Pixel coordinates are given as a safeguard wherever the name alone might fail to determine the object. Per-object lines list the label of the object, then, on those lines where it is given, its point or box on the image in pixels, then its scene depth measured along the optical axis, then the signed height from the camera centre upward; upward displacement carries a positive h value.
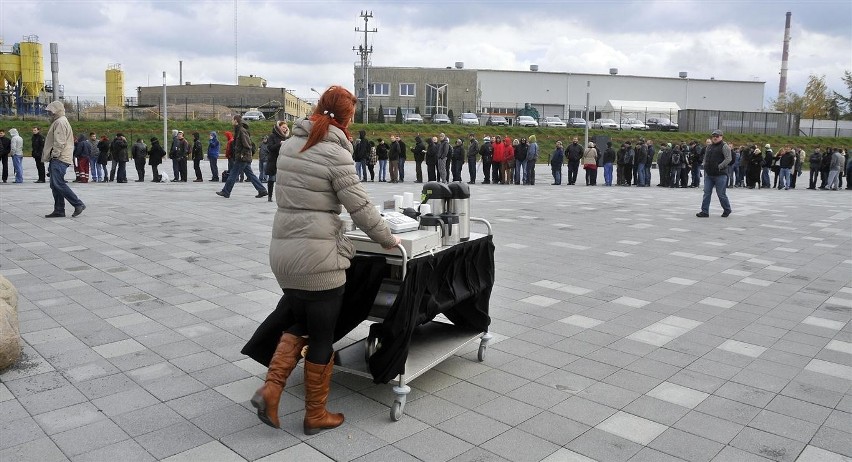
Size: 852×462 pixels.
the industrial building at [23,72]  49.75 +4.96
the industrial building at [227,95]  74.25 +5.44
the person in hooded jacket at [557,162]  23.83 -0.40
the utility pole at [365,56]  58.12 +7.91
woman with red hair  3.59 -0.48
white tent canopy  59.16 +3.96
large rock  4.45 -1.28
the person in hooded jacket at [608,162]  24.11 -0.36
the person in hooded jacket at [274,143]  13.28 +0.04
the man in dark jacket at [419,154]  23.54 -0.21
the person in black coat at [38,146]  19.94 -0.17
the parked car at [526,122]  53.72 +2.23
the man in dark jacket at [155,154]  20.36 -0.35
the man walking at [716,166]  13.38 -0.24
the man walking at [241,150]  14.51 -0.12
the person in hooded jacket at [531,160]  22.87 -0.33
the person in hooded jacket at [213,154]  21.31 -0.32
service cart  3.92 -1.00
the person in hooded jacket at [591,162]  23.83 -0.39
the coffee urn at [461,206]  4.60 -0.38
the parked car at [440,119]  54.02 +2.31
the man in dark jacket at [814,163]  25.45 -0.27
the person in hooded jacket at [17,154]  19.36 -0.40
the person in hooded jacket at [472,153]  23.19 -0.14
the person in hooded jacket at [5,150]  19.14 -0.30
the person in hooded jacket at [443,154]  22.20 -0.18
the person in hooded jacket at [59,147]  10.20 -0.10
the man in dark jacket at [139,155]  21.14 -0.40
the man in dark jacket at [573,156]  23.52 -0.17
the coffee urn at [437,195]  4.56 -0.31
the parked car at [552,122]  53.94 +2.27
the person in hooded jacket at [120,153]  19.91 -0.33
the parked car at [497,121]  54.17 +2.29
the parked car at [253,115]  50.63 +2.20
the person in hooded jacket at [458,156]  22.62 -0.24
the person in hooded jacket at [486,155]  23.00 -0.21
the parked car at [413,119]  53.48 +2.26
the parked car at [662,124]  54.07 +2.29
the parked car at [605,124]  54.13 +2.20
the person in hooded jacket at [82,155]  19.17 -0.39
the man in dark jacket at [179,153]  20.62 -0.30
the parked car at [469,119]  53.83 +2.36
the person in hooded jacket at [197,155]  21.69 -0.37
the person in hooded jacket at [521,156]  23.10 -0.21
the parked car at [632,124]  54.28 +2.25
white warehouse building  68.88 +6.09
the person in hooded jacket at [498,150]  22.94 -0.02
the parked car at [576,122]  53.50 +2.31
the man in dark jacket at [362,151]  22.30 -0.14
